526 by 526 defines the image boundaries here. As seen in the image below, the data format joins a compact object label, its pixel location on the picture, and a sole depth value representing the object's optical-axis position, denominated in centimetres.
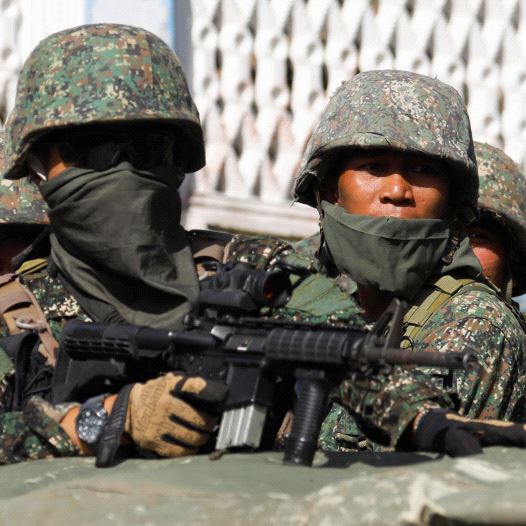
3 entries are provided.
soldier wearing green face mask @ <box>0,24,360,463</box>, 862
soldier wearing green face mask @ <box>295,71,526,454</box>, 937
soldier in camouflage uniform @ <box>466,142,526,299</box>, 1208
